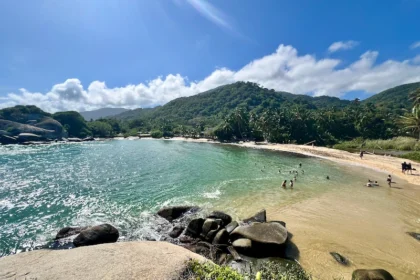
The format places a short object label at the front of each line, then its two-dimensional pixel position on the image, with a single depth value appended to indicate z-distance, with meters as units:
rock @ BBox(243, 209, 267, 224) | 19.40
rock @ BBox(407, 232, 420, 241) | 17.63
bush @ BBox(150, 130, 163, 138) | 143.51
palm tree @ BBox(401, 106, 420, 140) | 58.62
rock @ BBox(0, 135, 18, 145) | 114.25
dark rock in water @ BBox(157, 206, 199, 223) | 21.43
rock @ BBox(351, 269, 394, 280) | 12.40
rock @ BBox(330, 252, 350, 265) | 14.49
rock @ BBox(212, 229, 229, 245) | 16.31
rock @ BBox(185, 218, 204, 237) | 17.88
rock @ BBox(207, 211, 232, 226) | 19.56
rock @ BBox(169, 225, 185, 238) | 18.07
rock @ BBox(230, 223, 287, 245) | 15.59
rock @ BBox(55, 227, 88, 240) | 17.59
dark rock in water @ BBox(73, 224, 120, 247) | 15.88
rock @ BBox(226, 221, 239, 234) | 17.44
